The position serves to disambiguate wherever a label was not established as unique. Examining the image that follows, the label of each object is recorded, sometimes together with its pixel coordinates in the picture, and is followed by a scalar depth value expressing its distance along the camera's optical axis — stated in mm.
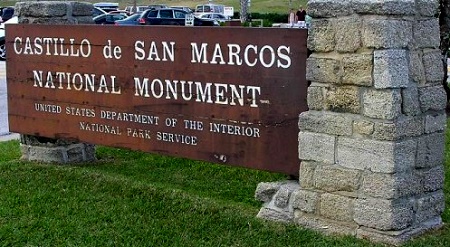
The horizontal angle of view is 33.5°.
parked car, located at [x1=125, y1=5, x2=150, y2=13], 49050
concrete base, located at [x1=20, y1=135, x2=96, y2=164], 8039
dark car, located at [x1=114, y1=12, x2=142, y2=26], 30505
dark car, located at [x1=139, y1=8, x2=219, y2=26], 32128
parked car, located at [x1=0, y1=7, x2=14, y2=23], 39181
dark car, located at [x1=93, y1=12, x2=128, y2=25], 29647
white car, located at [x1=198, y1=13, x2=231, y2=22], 42509
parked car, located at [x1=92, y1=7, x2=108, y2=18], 33066
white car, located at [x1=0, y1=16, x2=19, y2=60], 24688
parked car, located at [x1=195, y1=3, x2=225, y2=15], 52647
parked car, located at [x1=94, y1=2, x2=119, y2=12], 56688
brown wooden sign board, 5801
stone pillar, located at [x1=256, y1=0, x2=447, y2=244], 5008
